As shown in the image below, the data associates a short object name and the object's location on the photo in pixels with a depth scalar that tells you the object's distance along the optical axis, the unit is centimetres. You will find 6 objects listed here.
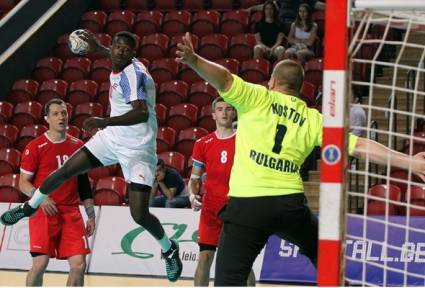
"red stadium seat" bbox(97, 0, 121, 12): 1939
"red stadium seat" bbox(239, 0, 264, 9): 1842
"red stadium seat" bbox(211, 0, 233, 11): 1858
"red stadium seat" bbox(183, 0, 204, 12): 1875
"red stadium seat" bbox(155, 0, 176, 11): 1904
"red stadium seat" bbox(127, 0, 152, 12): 1919
